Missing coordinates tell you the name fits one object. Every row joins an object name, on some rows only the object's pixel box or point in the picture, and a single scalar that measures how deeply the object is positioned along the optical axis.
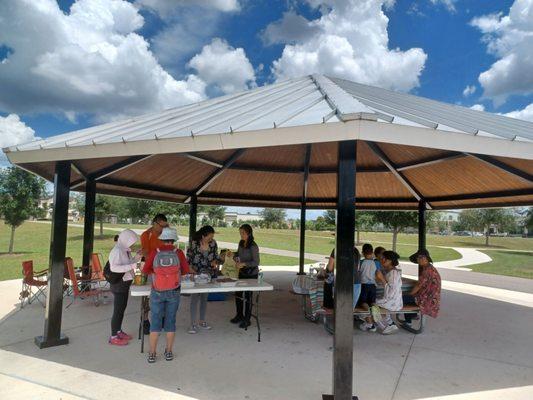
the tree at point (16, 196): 19.02
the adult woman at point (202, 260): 6.20
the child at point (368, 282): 6.41
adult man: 6.14
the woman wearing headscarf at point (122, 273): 5.20
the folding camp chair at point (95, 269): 8.67
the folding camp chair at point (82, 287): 7.15
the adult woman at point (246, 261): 6.57
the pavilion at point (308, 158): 3.67
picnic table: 6.19
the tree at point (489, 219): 43.22
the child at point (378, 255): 6.85
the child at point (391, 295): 6.29
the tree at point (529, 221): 29.81
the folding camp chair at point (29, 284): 7.44
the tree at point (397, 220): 21.42
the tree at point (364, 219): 26.03
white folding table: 5.15
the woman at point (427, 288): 6.46
